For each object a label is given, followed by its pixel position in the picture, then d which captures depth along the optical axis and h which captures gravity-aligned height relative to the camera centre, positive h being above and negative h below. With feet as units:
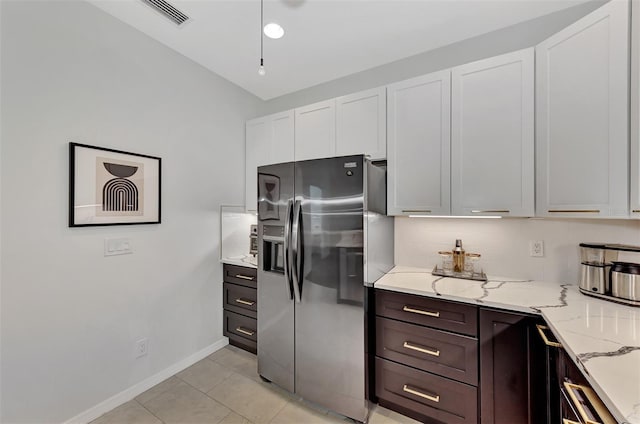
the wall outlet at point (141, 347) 6.63 -3.54
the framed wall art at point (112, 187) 5.53 +0.53
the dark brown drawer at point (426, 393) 5.03 -3.78
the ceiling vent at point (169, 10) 5.68 +4.49
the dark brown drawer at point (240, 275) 8.15 -2.11
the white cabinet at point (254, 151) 9.18 +2.10
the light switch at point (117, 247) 6.06 -0.88
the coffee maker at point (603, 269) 4.63 -1.10
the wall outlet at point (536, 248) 6.12 -0.90
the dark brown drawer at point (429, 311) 5.03 -2.10
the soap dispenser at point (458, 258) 6.63 -1.21
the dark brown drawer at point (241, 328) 8.15 -3.84
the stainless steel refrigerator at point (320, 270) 5.68 -1.42
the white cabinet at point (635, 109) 4.08 +1.59
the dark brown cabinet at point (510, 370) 4.48 -2.84
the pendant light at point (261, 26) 5.71 +4.49
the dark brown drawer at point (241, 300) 8.14 -2.91
